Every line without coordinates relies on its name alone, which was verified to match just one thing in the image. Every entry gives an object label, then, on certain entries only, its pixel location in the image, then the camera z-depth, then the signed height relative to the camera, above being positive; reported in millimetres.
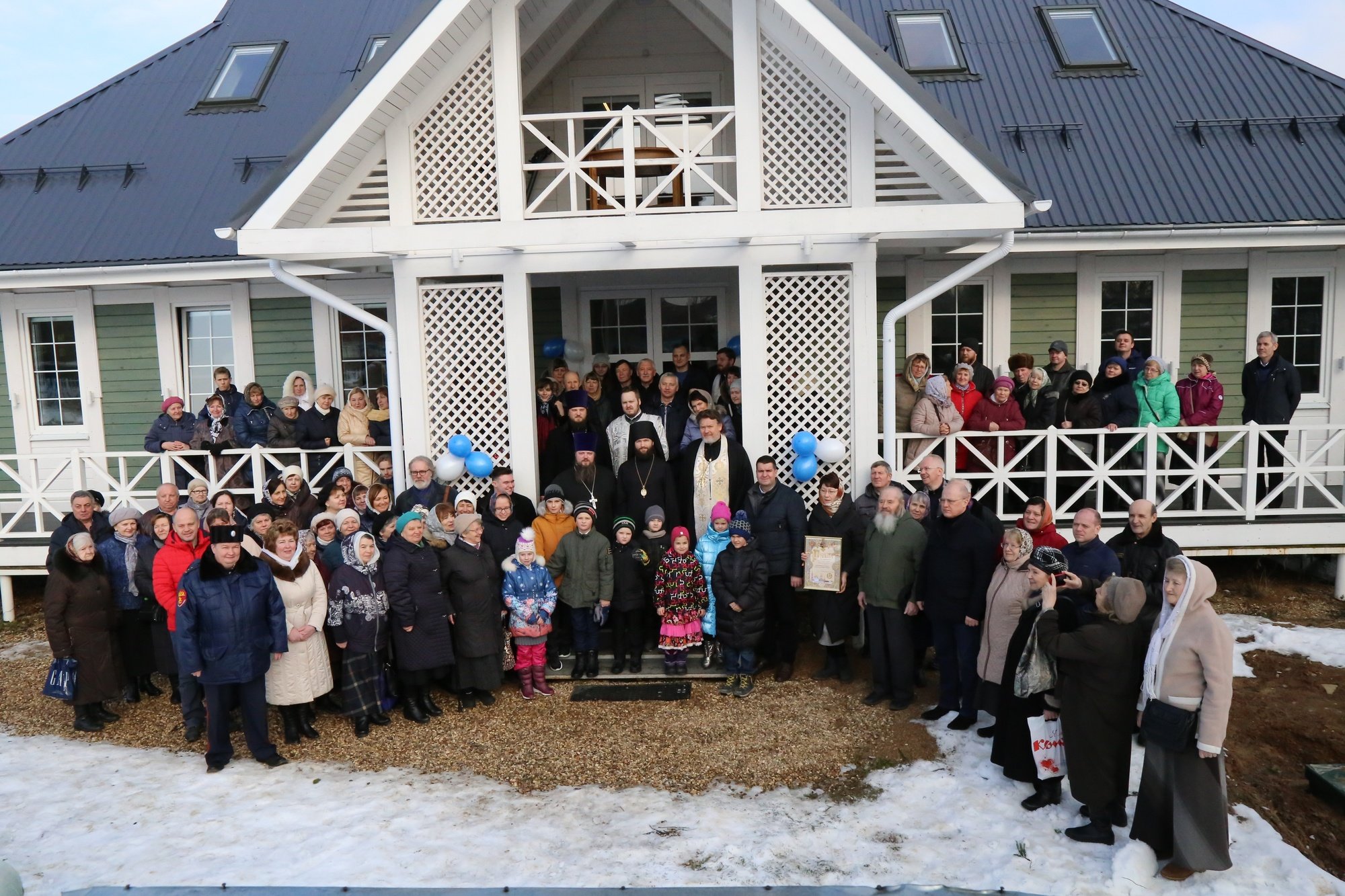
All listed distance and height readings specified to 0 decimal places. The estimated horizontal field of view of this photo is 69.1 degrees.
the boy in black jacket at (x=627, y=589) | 8102 -1749
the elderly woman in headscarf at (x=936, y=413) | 9148 -402
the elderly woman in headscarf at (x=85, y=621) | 7457 -1745
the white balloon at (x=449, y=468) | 8789 -754
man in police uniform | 6500 -1540
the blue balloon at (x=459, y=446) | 8828 -561
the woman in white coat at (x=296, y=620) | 6922 -1653
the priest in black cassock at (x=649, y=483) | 8586 -920
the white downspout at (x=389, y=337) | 8664 +442
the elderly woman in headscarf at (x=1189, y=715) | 4906 -1788
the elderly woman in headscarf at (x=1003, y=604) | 6403 -1563
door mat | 7863 -2541
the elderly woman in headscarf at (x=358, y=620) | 7137 -1704
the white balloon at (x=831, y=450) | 8602 -680
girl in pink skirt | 7965 -1768
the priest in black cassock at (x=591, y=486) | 8562 -931
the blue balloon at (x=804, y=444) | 8578 -611
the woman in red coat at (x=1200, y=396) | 9742 -334
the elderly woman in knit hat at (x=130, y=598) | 7840 -1638
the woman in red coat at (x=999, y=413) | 9297 -428
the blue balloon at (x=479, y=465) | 8734 -729
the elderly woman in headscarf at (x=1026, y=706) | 5840 -2075
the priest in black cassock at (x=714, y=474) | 8633 -862
